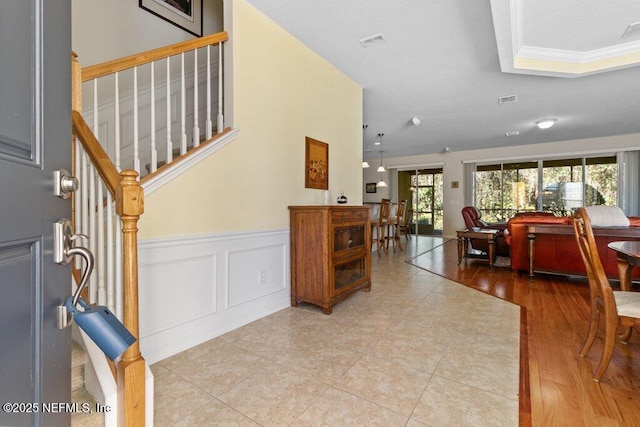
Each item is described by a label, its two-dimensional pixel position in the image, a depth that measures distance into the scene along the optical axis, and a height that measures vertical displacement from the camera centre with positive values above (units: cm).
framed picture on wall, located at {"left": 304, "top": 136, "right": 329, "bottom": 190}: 315 +52
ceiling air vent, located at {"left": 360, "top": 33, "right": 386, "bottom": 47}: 294 +176
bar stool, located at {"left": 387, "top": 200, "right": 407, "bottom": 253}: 652 -26
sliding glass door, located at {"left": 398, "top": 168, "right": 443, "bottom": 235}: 983 +37
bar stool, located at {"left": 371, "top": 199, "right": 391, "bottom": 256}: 595 -22
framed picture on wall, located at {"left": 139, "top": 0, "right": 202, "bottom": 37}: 302 +218
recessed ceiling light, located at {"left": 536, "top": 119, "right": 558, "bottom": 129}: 562 +167
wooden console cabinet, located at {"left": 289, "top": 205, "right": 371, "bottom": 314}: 268 -42
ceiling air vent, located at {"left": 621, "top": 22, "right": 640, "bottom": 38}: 277 +175
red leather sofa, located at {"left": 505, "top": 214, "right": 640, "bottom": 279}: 350 -48
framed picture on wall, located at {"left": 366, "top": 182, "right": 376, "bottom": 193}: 1034 +82
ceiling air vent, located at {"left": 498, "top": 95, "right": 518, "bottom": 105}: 460 +177
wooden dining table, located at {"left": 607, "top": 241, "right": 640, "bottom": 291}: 180 -36
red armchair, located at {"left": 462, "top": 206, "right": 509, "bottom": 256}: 506 -39
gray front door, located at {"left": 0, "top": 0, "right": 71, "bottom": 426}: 45 +0
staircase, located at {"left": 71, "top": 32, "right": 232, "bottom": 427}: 108 +9
